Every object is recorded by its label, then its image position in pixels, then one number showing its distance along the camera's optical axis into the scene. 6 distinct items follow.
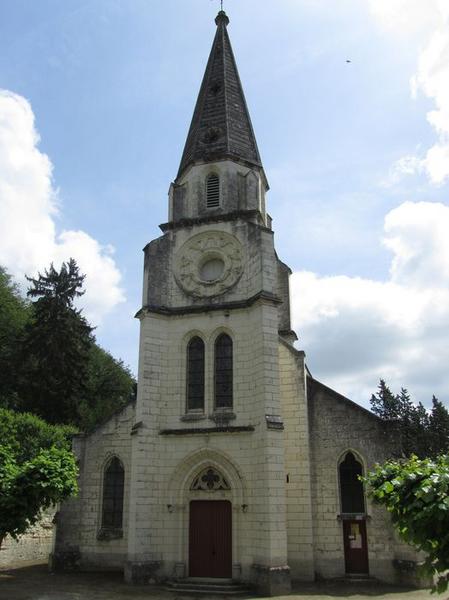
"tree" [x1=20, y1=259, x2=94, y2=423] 34.22
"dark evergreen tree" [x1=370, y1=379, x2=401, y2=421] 70.75
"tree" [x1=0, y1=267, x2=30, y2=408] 34.78
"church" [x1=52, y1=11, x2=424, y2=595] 17.84
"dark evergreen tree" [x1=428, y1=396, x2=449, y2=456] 58.88
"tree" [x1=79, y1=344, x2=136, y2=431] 39.56
